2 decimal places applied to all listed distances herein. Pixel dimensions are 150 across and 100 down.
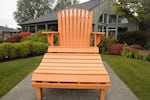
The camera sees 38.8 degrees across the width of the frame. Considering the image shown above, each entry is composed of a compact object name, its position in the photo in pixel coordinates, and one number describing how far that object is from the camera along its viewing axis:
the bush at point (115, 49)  10.20
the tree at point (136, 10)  16.37
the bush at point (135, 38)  18.36
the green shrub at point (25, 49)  8.40
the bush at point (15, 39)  13.64
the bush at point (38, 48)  9.15
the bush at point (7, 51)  7.67
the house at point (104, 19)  22.49
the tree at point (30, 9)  40.81
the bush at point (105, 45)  10.39
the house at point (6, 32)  29.96
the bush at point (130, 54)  8.89
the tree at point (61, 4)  42.25
